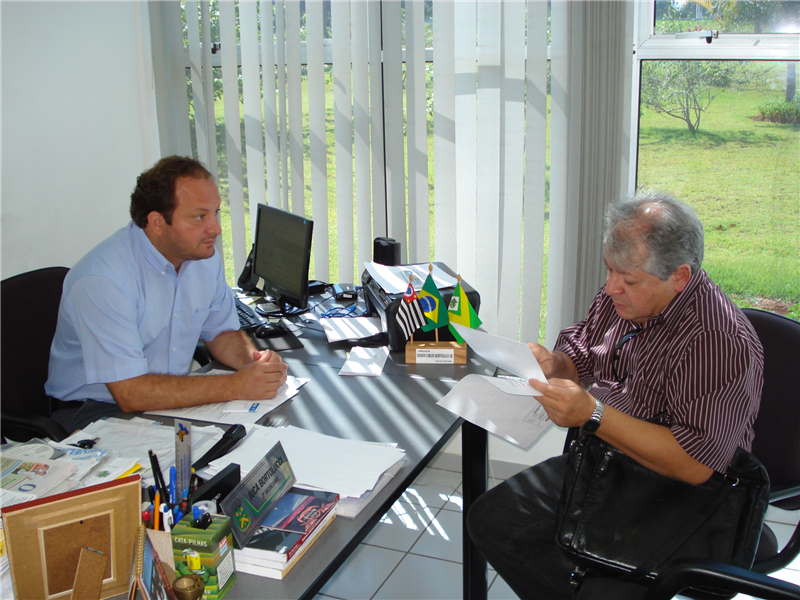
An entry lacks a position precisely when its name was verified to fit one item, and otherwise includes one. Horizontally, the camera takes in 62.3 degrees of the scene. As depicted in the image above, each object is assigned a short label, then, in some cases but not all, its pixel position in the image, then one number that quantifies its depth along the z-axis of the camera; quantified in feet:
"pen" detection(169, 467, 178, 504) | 3.71
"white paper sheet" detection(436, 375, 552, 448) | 5.44
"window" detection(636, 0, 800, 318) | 8.22
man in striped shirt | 4.69
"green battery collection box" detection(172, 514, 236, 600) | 3.34
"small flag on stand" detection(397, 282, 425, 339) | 6.91
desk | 3.78
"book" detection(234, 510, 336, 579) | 3.65
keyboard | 8.12
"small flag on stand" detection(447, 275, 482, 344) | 6.94
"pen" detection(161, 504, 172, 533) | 3.46
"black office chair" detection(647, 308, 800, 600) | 5.08
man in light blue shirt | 5.85
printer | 7.02
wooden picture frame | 3.11
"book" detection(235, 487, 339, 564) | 3.67
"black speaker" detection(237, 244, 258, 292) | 9.36
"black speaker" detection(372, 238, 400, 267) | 8.92
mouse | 7.68
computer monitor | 7.74
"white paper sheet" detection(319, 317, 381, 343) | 7.47
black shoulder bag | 4.58
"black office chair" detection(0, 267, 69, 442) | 6.21
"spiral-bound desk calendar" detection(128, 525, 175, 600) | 3.01
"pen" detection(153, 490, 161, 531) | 3.44
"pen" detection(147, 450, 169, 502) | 3.60
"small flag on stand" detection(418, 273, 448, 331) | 6.83
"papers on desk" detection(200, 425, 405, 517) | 4.38
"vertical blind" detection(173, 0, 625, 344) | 8.77
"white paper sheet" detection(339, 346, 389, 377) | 6.59
